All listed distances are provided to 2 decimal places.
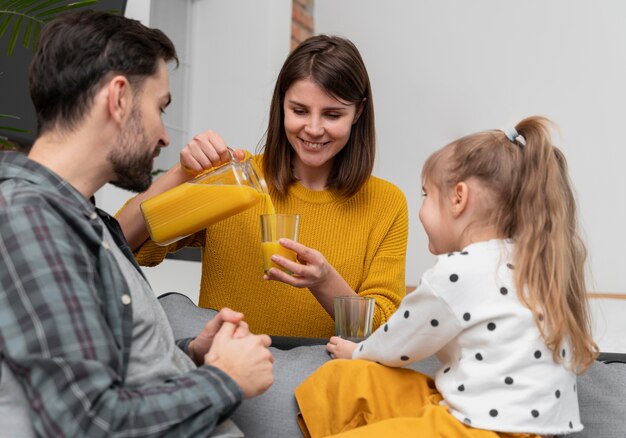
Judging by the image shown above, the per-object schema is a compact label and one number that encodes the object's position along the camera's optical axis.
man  0.89
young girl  1.19
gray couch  1.30
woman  1.89
